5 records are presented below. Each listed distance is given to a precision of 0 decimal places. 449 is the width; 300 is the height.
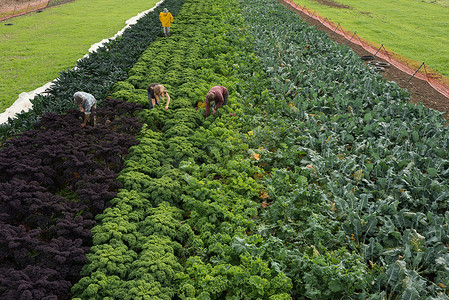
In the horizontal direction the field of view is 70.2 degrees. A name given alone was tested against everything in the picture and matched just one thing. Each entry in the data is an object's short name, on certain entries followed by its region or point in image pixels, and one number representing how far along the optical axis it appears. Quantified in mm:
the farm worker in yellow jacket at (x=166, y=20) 16688
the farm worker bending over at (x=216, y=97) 9054
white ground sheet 9695
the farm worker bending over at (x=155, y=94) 9368
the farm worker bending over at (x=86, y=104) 8398
